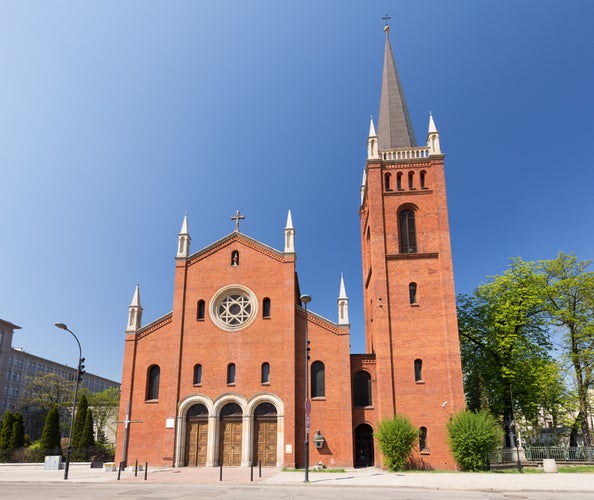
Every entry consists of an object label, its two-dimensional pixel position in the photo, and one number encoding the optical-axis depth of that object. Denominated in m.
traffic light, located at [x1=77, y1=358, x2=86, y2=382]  25.55
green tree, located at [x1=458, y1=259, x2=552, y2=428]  35.66
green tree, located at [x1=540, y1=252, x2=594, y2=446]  35.38
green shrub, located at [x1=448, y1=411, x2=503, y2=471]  26.39
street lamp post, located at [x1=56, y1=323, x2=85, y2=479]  24.61
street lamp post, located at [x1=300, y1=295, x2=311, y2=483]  22.59
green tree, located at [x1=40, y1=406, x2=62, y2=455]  42.00
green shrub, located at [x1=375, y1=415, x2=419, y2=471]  27.27
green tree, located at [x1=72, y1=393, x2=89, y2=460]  42.88
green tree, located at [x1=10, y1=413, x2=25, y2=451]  44.82
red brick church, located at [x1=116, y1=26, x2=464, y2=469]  30.16
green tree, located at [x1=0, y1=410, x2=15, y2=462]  42.50
